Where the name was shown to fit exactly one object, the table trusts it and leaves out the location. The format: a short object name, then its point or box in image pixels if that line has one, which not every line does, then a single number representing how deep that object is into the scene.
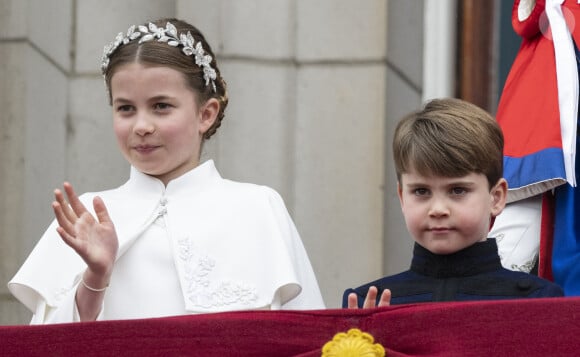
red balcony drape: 7.06
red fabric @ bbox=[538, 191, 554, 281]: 9.05
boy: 8.18
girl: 8.55
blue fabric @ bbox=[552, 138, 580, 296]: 8.90
